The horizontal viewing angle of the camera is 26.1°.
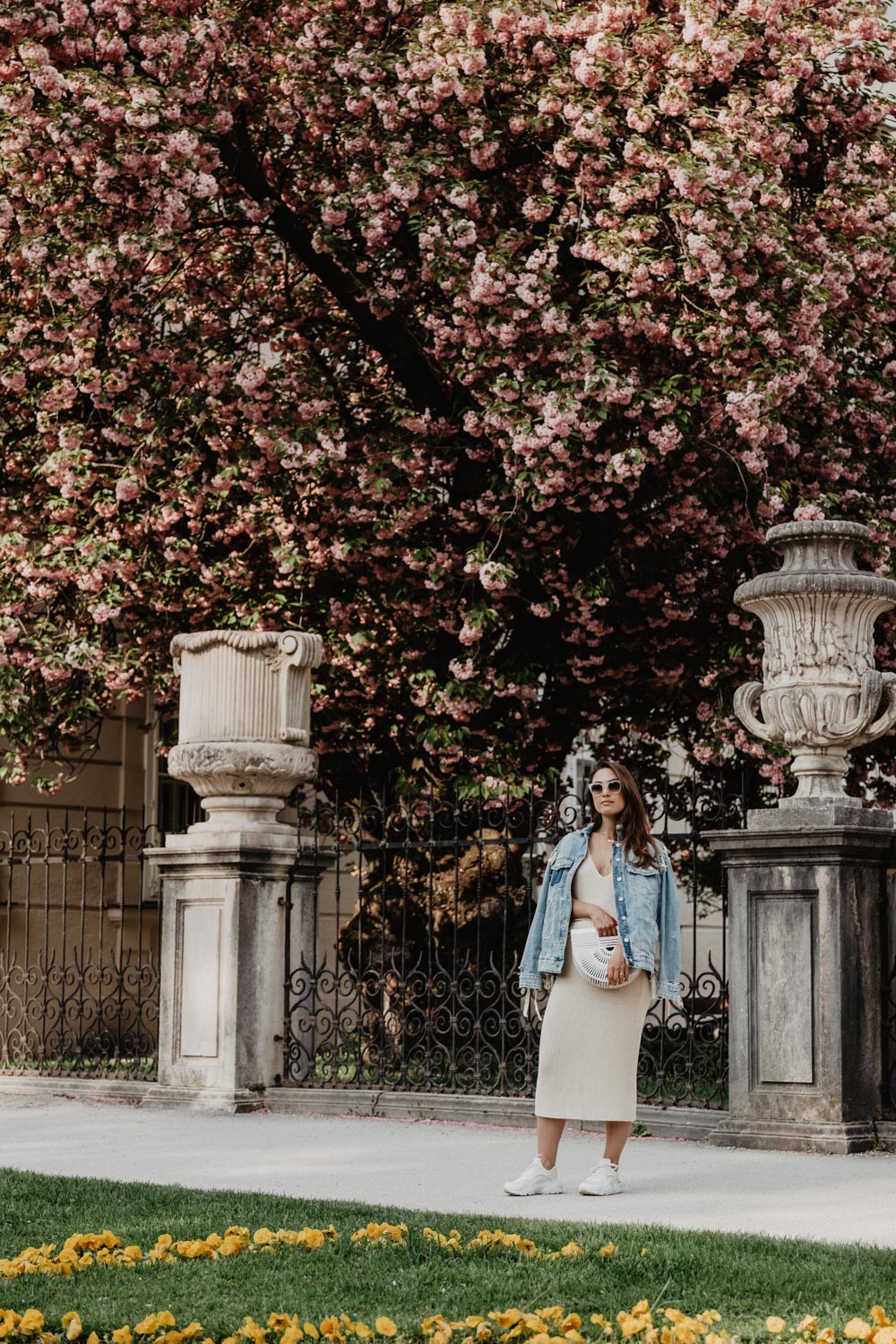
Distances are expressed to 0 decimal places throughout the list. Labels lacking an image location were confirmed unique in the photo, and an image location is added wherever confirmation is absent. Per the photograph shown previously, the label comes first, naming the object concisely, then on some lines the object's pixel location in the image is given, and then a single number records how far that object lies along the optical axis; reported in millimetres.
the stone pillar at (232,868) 11742
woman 7625
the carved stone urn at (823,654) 9938
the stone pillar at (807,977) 9477
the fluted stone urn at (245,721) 11953
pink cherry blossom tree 12727
